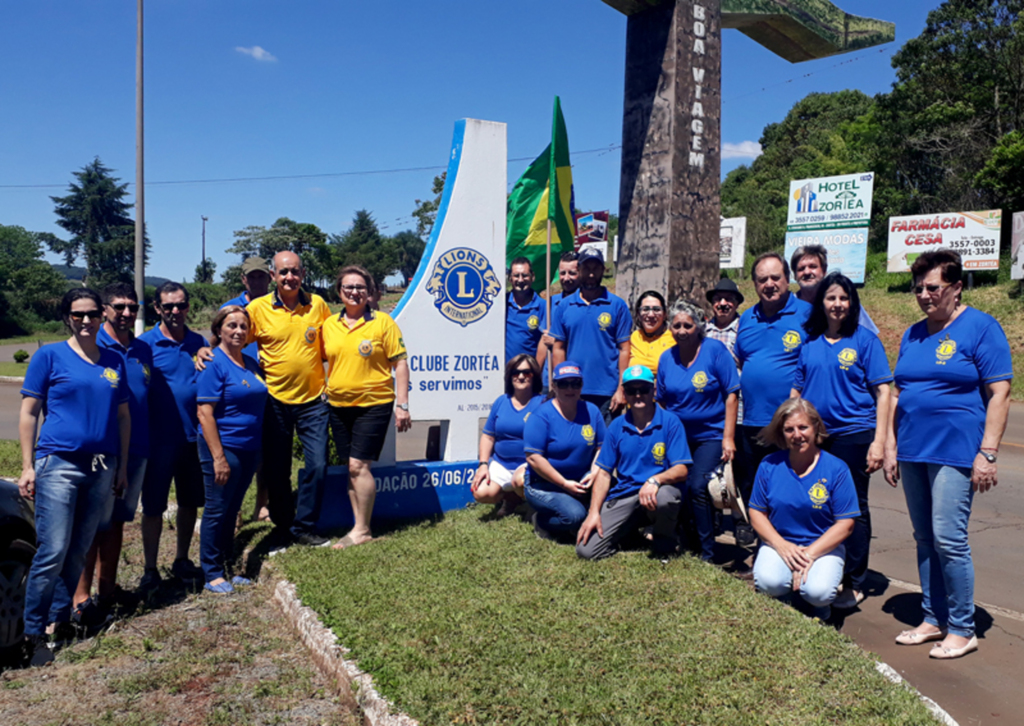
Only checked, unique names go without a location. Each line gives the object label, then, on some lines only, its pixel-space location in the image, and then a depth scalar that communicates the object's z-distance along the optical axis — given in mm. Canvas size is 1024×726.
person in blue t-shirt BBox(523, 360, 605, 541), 5309
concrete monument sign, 6680
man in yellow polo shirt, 5301
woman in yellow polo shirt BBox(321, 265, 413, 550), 5340
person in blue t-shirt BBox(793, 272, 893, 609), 4348
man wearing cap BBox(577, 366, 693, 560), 4895
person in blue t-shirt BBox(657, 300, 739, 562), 5039
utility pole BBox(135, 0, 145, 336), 16766
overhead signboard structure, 6855
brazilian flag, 7121
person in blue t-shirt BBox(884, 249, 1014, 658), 3787
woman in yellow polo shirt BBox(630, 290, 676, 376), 5539
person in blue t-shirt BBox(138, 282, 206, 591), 4770
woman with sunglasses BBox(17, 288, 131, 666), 3895
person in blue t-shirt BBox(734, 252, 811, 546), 4738
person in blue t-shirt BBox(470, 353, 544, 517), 5840
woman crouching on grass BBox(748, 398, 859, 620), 4145
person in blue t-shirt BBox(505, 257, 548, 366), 6793
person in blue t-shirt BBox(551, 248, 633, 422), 5801
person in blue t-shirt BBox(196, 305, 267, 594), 4680
